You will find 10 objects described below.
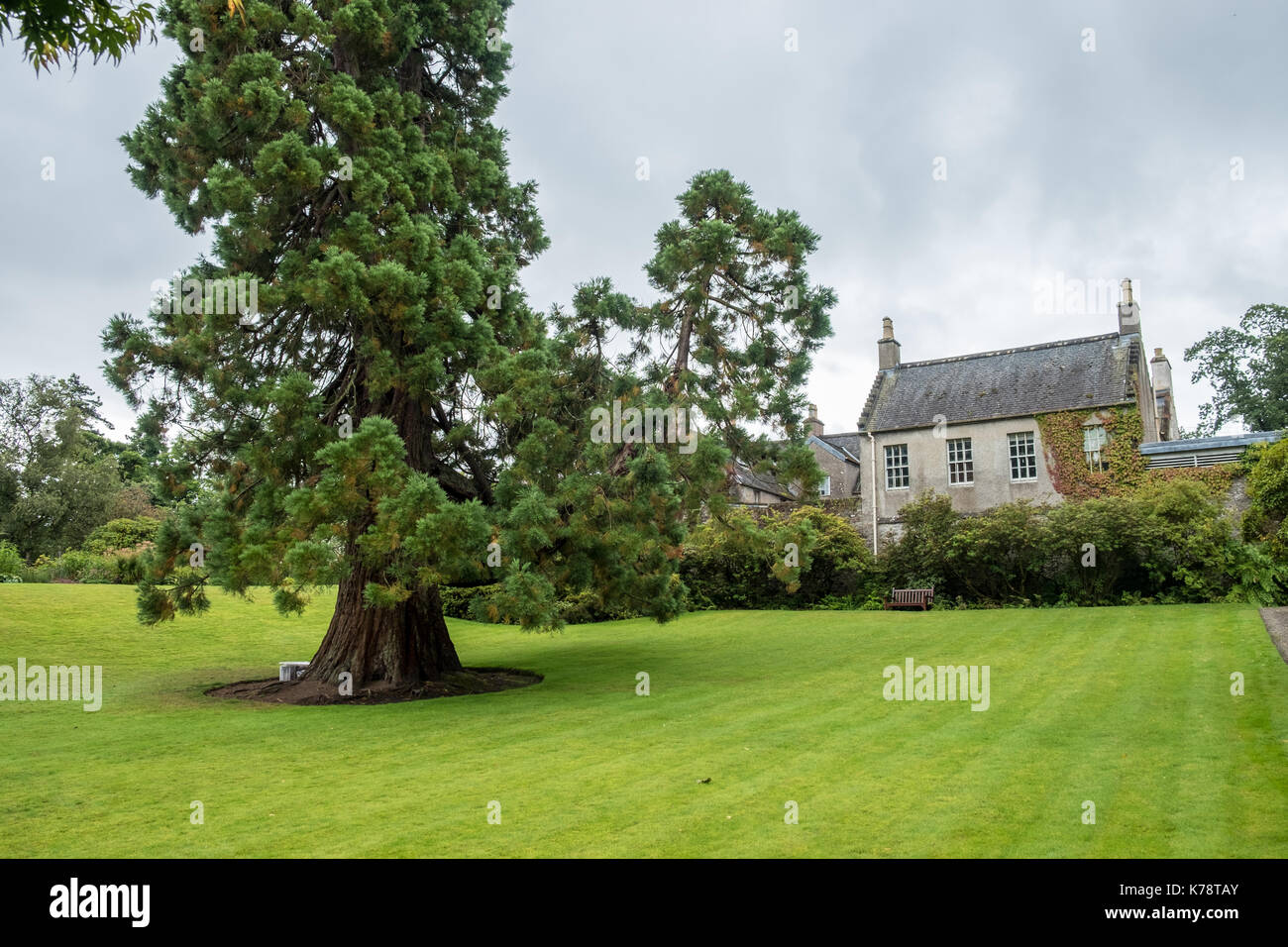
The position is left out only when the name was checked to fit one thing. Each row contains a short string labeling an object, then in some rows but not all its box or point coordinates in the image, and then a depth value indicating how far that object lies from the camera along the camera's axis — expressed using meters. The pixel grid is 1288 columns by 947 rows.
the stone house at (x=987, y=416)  27.68
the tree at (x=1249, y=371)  43.22
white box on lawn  14.52
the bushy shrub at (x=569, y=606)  25.36
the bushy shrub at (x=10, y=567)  25.31
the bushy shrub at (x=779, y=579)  26.23
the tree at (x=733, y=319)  14.68
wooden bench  24.20
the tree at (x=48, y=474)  34.09
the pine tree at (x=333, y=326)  11.31
